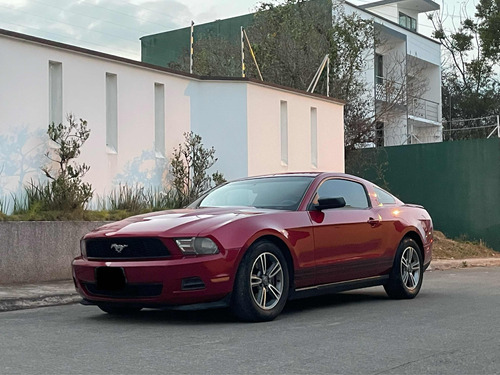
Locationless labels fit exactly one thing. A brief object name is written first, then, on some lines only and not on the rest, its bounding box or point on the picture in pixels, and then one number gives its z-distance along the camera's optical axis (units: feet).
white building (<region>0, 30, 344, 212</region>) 41.70
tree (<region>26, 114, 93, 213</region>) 41.06
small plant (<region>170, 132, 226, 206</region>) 50.88
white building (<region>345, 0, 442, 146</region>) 90.84
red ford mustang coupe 24.14
